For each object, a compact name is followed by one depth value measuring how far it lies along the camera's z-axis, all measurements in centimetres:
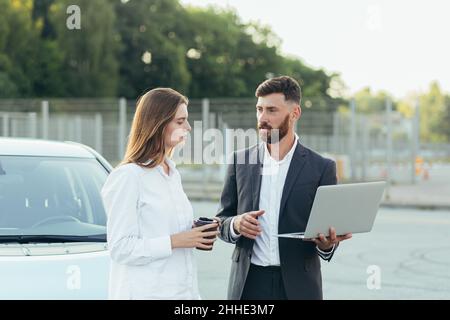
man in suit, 380
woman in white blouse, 326
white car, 412
